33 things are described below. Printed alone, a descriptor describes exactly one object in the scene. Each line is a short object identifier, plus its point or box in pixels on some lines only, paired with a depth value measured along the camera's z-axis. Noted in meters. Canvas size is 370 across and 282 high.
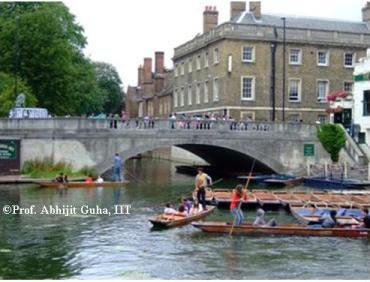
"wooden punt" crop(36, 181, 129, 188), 36.56
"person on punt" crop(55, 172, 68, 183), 36.91
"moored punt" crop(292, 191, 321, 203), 30.71
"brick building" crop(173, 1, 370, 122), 54.06
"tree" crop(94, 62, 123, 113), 104.49
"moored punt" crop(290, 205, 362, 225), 24.94
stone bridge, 40.06
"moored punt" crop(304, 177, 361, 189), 39.12
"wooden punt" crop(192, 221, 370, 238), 23.25
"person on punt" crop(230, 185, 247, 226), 23.56
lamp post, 52.49
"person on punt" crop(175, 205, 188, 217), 25.67
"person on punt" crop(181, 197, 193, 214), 26.50
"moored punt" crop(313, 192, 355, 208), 29.36
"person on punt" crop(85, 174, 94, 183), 37.91
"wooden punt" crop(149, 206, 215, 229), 24.81
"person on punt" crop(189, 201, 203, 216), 26.44
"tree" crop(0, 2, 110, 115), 48.81
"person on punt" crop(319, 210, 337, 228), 23.64
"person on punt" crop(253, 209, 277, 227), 23.63
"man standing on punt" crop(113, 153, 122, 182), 39.41
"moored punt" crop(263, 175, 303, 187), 40.94
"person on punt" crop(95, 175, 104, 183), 38.06
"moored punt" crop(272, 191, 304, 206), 30.28
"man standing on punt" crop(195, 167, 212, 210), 27.62
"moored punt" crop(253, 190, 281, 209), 30.58
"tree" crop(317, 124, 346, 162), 44.41
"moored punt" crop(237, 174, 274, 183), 42.49
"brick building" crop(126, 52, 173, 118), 77.56
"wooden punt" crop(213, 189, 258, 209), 30.67
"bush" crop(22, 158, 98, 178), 39.84
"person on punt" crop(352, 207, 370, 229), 23.57
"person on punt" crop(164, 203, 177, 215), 25.61
